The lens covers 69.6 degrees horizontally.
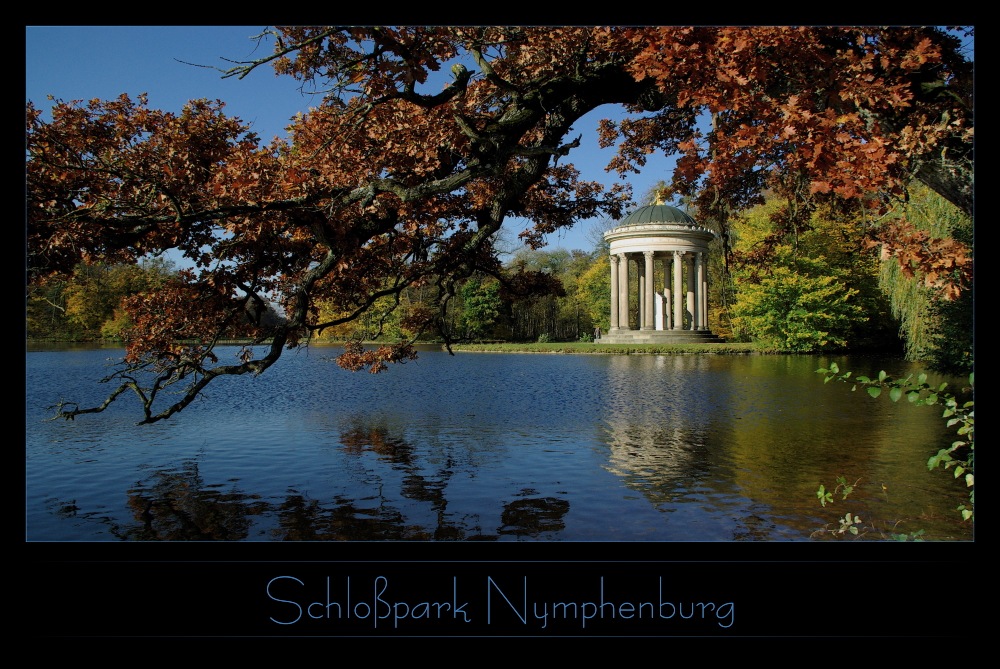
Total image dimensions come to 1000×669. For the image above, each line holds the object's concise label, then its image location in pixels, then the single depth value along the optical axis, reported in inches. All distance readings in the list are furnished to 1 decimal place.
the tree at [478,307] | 1393.9
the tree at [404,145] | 188.9
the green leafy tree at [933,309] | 572.1
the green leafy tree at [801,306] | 1196.5
